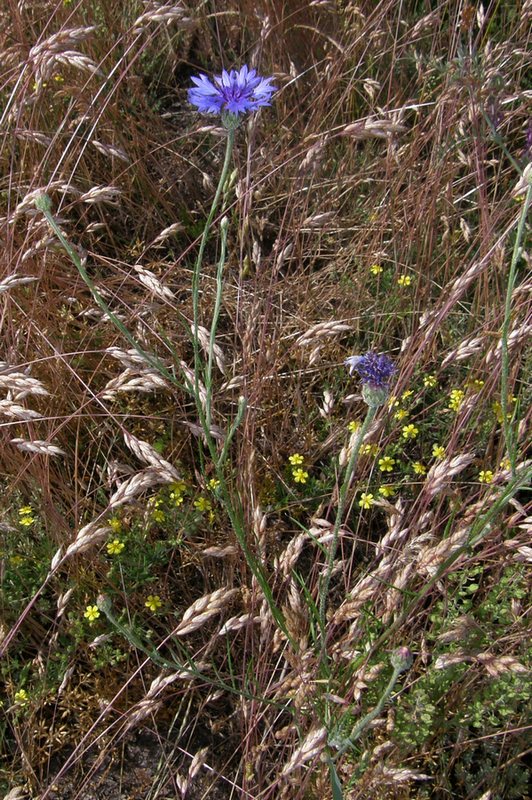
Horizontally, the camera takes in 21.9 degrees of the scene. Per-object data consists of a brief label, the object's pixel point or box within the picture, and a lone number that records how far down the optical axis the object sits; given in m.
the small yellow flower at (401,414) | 0.86
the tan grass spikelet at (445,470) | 0.75
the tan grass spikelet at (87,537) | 0.74
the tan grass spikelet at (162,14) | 0.84
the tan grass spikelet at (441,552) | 0.72
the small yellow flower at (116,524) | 0.82
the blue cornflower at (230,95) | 0.71
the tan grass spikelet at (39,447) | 0.76
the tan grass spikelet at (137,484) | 0.76
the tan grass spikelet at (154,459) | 0.76
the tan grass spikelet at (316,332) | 0.83
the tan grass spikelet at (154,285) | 0.84
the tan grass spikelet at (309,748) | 0.70
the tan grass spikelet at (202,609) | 0.73
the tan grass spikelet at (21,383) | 0.77
